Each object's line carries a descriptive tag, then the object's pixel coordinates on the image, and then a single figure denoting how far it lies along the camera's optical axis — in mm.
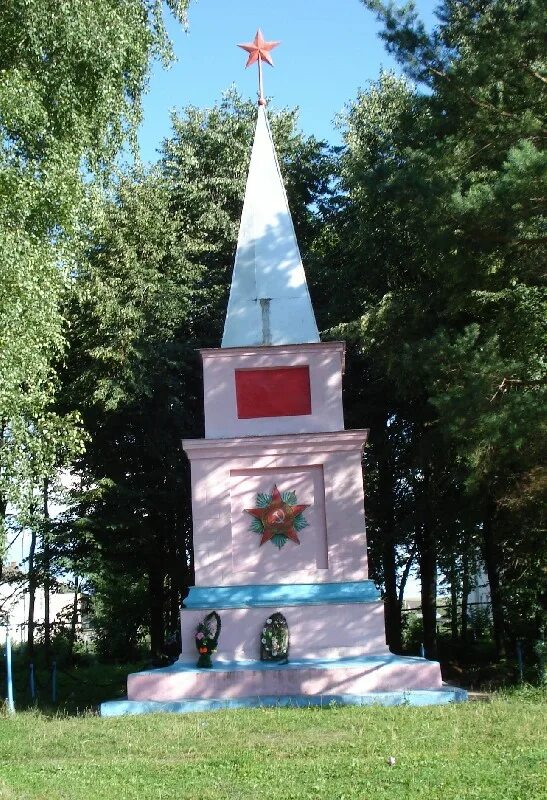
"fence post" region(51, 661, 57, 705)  17883
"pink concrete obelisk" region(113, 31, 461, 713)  11812
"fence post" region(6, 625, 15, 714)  12997
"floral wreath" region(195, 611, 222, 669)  12305
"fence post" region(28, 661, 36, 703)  17256
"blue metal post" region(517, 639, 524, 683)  14934
